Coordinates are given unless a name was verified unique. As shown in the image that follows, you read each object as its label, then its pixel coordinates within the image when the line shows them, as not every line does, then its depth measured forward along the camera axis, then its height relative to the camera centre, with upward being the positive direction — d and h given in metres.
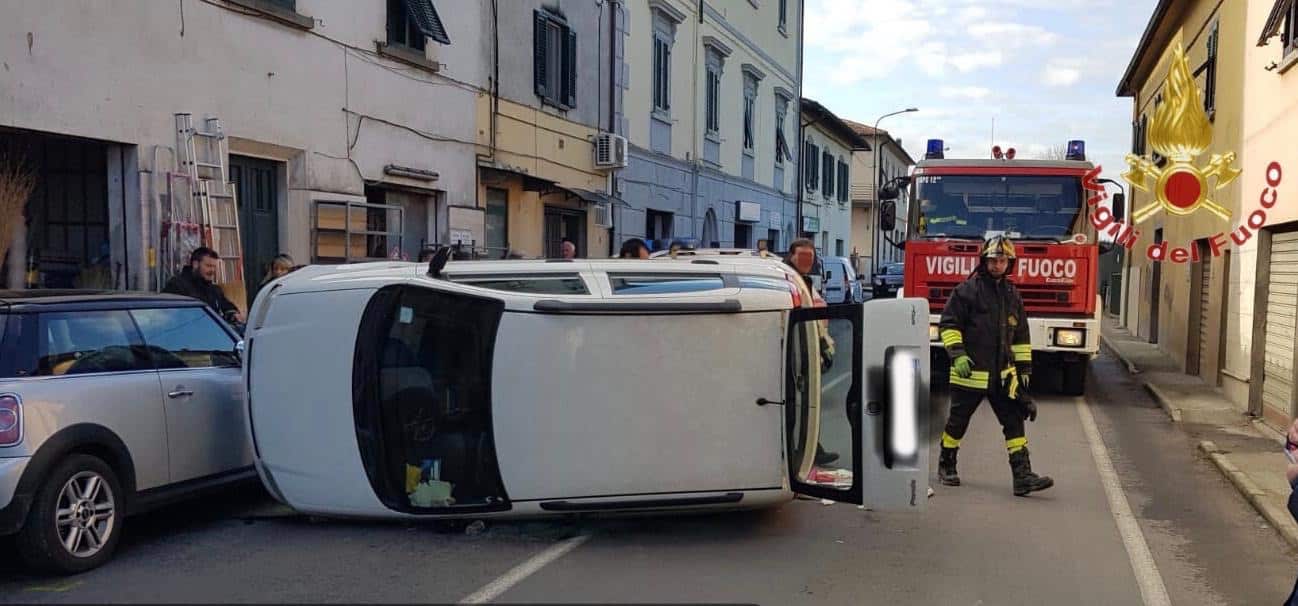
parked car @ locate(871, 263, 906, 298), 25.81 -0.48
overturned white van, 5.59 -0.72
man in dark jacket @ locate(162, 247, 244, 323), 8.97 -0.23
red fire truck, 12.03 +0.34
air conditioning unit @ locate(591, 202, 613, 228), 19.23 +0.85
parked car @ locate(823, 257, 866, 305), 23.95 -0.47
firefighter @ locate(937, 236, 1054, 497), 7.55 -0.66
